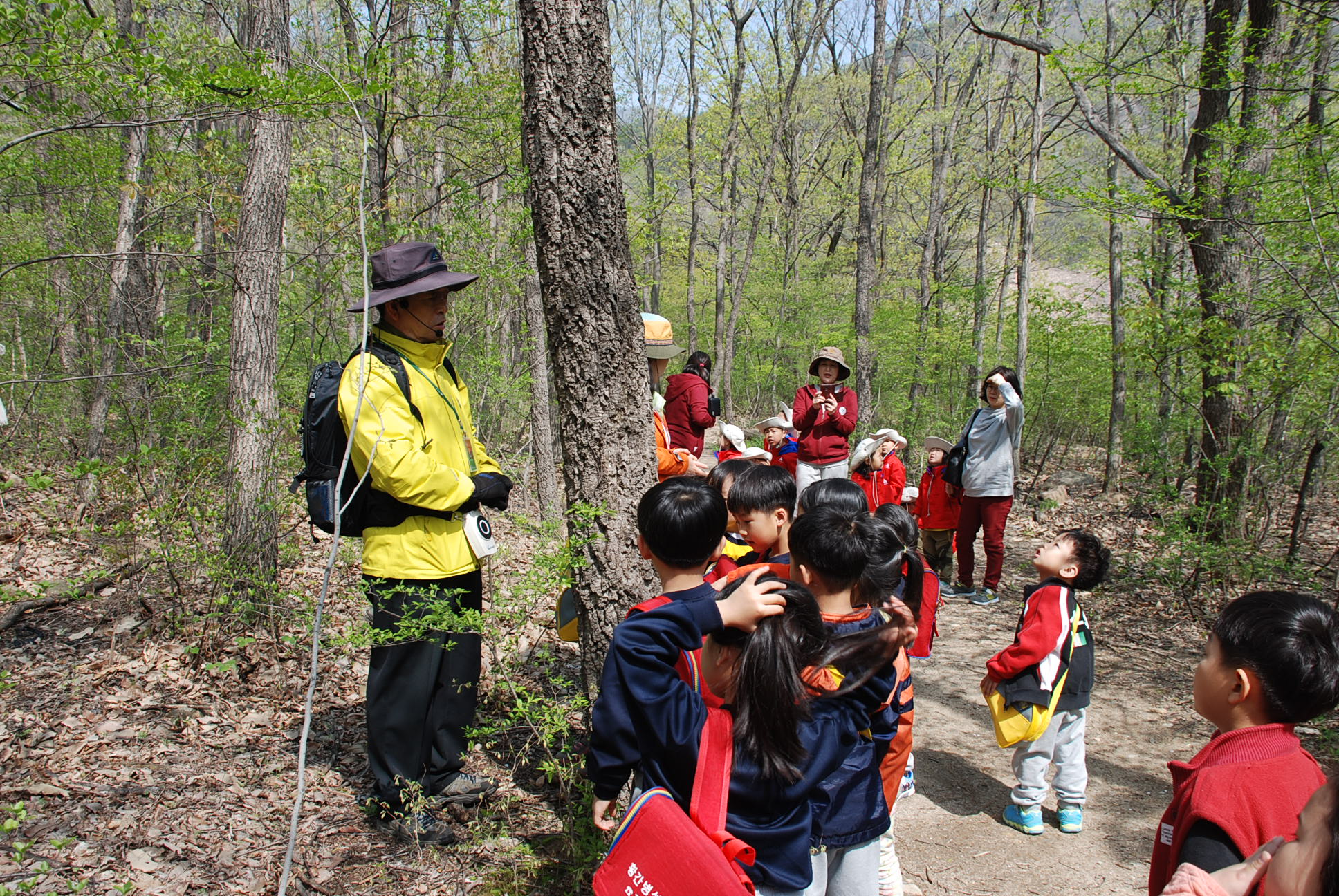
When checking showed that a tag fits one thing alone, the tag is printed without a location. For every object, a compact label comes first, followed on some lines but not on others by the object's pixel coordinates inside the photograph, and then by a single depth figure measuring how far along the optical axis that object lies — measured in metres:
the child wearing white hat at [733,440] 5.93
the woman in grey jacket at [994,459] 6.00
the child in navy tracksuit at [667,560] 1.74
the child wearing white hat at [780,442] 6.71
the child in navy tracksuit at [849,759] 1.94
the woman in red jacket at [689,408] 5.27
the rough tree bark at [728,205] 15.30
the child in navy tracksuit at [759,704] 1.63
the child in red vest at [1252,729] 1.51
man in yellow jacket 2.68
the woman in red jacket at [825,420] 6.32
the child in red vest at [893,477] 6.33
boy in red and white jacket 3.05
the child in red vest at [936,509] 6.70
